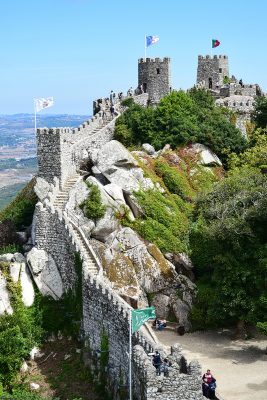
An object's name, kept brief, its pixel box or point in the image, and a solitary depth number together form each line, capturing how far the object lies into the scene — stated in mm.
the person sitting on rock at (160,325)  35334
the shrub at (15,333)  31078
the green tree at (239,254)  33844
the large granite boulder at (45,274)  34531
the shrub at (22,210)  40656
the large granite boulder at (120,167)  40031
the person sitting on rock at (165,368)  23238
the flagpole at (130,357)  24522
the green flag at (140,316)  25062
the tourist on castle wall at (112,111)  48659
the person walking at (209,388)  26078
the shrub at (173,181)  43544
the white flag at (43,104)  41406
